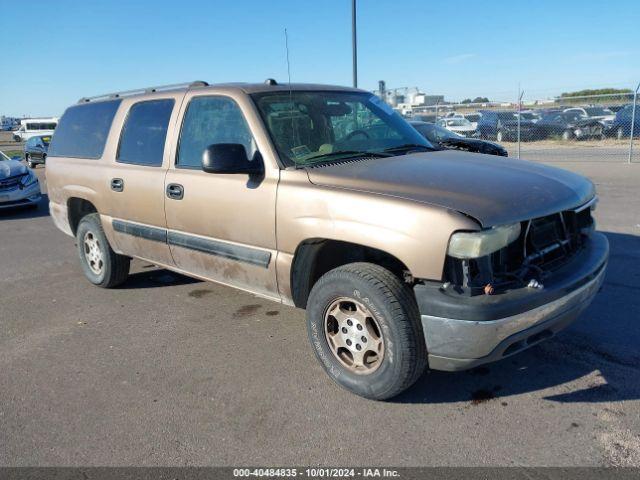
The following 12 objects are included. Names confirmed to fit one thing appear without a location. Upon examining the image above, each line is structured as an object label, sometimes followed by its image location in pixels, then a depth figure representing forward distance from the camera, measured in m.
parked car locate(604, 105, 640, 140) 20.05
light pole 12.75
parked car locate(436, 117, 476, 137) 23.91
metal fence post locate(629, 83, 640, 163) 14.27
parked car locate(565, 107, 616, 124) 22.50
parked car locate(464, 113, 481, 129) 27.77
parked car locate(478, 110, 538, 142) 23.08
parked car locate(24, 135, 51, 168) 19.25
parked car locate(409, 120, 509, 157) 9.68
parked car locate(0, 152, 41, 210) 10.80
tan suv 2.78
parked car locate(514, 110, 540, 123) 23.98
